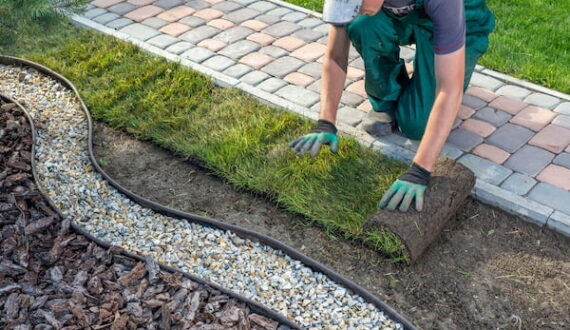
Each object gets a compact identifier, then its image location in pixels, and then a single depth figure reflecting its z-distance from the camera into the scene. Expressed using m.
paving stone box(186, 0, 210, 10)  6.23
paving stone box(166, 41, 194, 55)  5.51
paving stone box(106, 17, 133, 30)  5.89
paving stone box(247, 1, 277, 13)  6.20
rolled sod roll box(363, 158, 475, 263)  3.52
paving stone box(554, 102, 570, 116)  4.72
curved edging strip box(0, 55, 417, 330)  3.24
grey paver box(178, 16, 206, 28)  5.92
